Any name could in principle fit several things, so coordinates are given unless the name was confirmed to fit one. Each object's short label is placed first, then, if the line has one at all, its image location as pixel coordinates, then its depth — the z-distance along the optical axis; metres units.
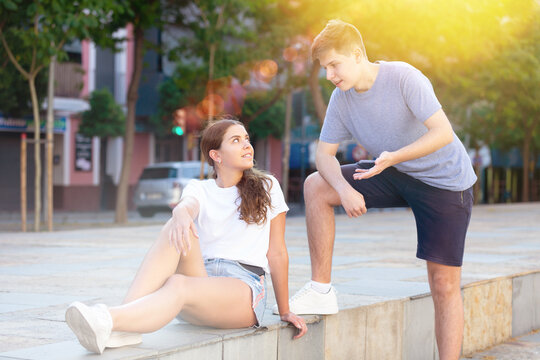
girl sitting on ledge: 3.71
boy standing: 4.32
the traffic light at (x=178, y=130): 21.77
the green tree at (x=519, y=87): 22.19
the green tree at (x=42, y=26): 15.01
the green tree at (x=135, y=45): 18.92
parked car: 22.94
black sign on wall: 30.45
